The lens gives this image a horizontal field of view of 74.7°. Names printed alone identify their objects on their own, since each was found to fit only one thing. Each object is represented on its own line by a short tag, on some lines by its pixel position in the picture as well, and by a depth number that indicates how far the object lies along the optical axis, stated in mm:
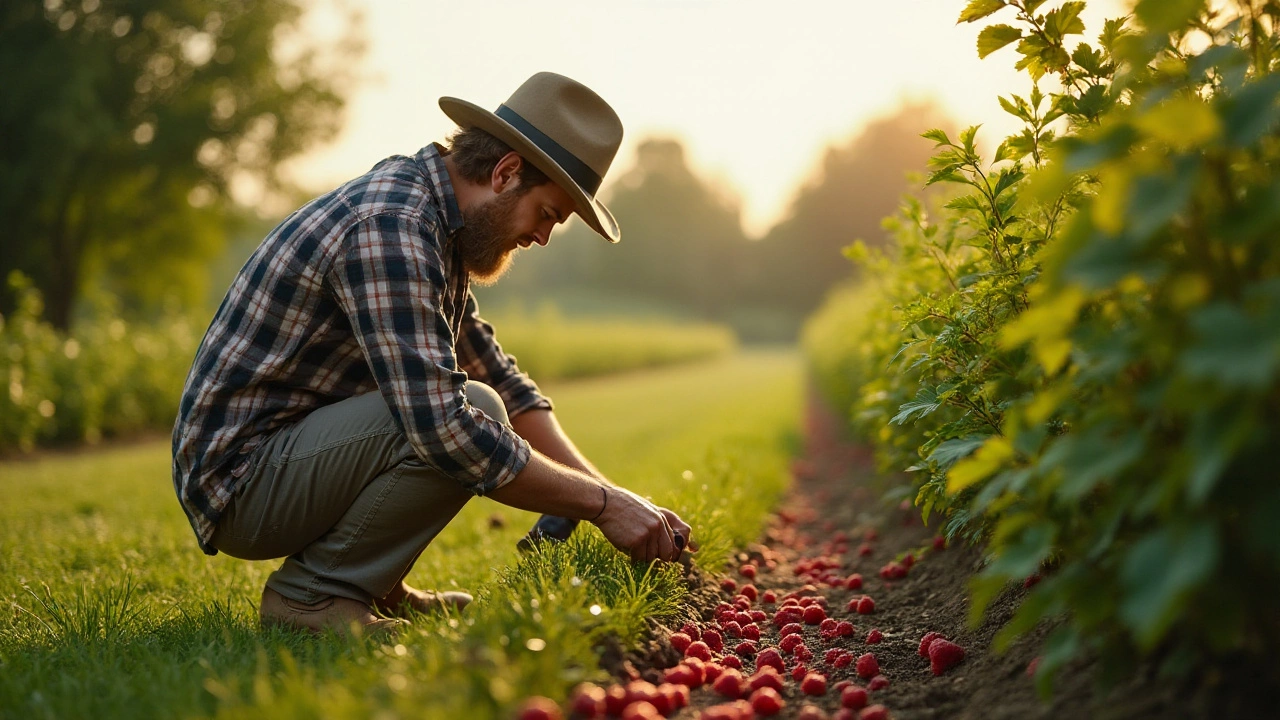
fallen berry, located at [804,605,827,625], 3154
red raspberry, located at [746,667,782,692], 2256
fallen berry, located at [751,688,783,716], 2102
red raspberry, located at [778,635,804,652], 2750
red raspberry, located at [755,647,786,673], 2486
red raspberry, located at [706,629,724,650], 2656
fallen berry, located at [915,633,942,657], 2646
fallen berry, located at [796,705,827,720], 2002
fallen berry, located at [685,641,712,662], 2449
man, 2498
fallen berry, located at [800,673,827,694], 2291
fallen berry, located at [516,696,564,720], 1562
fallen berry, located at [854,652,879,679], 2492
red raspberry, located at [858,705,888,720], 2014
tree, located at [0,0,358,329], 17641
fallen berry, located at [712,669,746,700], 2213
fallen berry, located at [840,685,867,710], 2172
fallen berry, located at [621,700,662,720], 1725
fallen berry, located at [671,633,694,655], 2502
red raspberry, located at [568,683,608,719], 1772
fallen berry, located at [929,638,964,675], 2473
